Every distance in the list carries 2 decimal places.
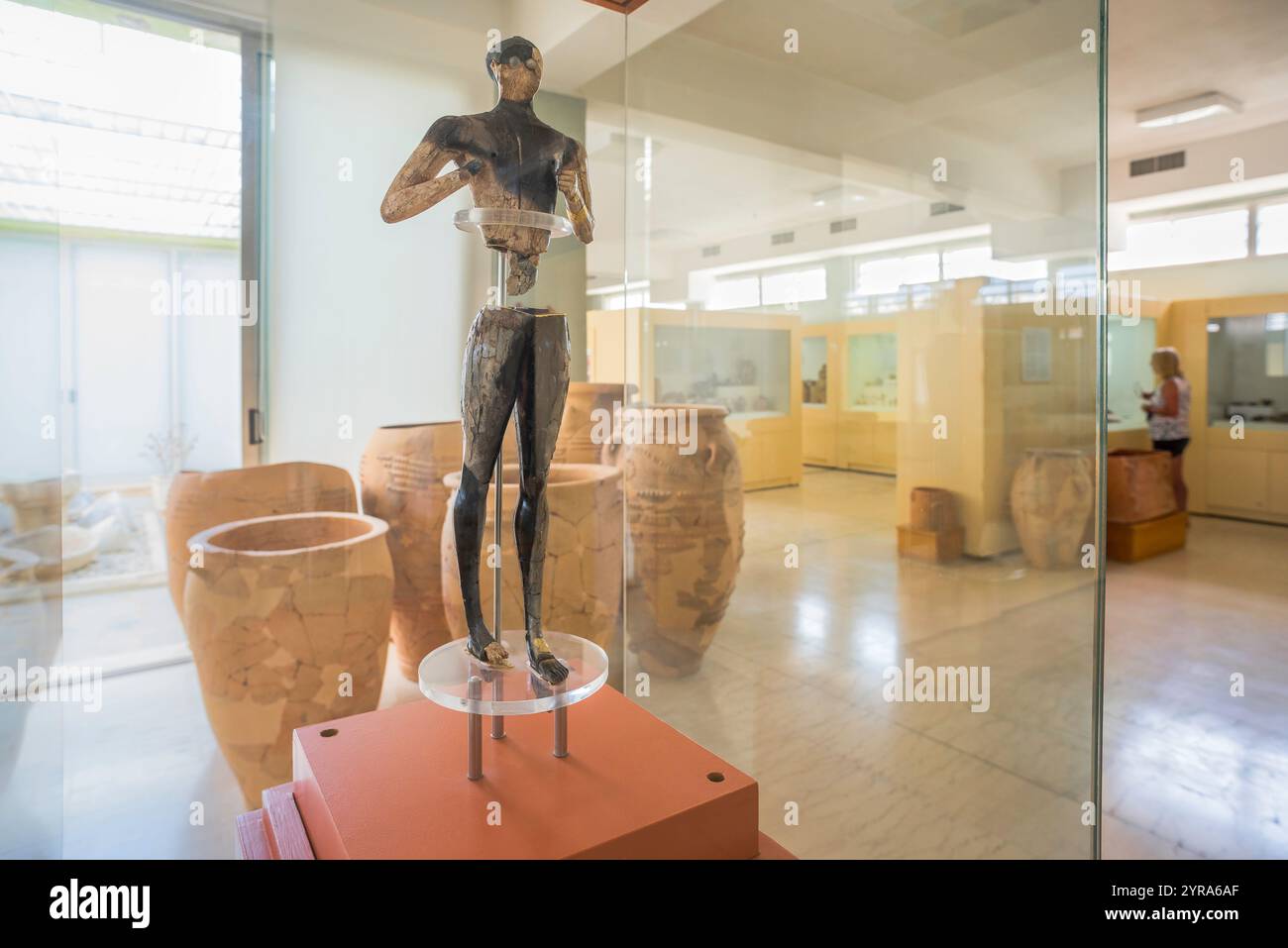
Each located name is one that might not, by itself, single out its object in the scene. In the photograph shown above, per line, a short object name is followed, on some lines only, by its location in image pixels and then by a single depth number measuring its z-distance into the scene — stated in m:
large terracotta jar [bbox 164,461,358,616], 2.35
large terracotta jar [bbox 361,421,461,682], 2.41
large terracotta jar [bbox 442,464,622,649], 2.12
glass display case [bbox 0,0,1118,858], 1.93
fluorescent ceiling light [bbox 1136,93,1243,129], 4.71
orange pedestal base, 1.07
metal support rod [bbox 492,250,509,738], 1.30
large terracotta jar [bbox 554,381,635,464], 2.66
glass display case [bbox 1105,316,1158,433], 6.37
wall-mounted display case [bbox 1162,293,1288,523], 5.79
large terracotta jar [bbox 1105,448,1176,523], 5.02
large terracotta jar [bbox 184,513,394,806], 1.90
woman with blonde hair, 5.78
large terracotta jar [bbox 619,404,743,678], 2.61
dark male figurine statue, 1.20
